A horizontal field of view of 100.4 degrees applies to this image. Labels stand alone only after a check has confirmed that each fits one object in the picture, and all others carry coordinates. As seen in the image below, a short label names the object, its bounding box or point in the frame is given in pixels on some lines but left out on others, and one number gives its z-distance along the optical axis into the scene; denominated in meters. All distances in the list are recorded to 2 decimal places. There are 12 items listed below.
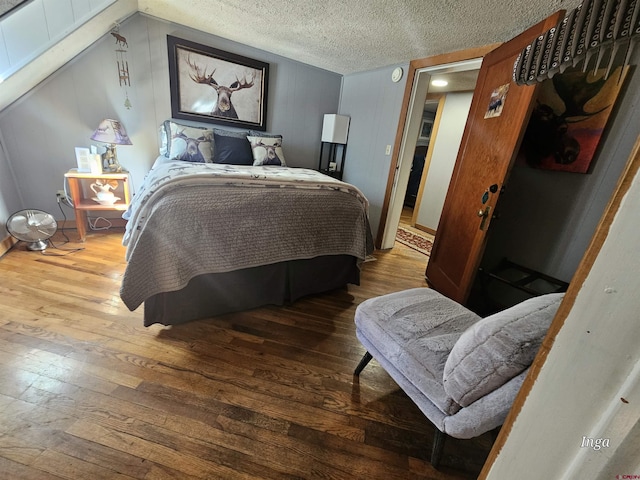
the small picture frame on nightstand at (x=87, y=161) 2.49
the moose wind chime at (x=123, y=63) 2.49
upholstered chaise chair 0.80
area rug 3.54
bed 1.46
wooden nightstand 2.42
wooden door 1.62
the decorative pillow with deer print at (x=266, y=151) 2.98
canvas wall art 1.50
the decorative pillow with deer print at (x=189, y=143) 2.59
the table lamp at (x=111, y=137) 2.45
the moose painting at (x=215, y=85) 2.81
